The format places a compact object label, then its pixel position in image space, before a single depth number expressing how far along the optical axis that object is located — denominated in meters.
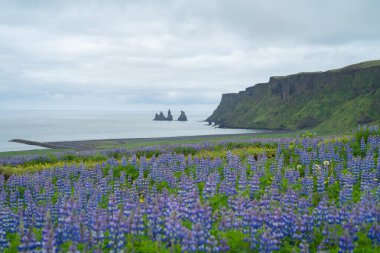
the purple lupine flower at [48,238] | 5.67
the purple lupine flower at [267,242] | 6.52
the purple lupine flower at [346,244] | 6.41
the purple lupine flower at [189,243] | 6.13
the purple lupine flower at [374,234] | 6.95
